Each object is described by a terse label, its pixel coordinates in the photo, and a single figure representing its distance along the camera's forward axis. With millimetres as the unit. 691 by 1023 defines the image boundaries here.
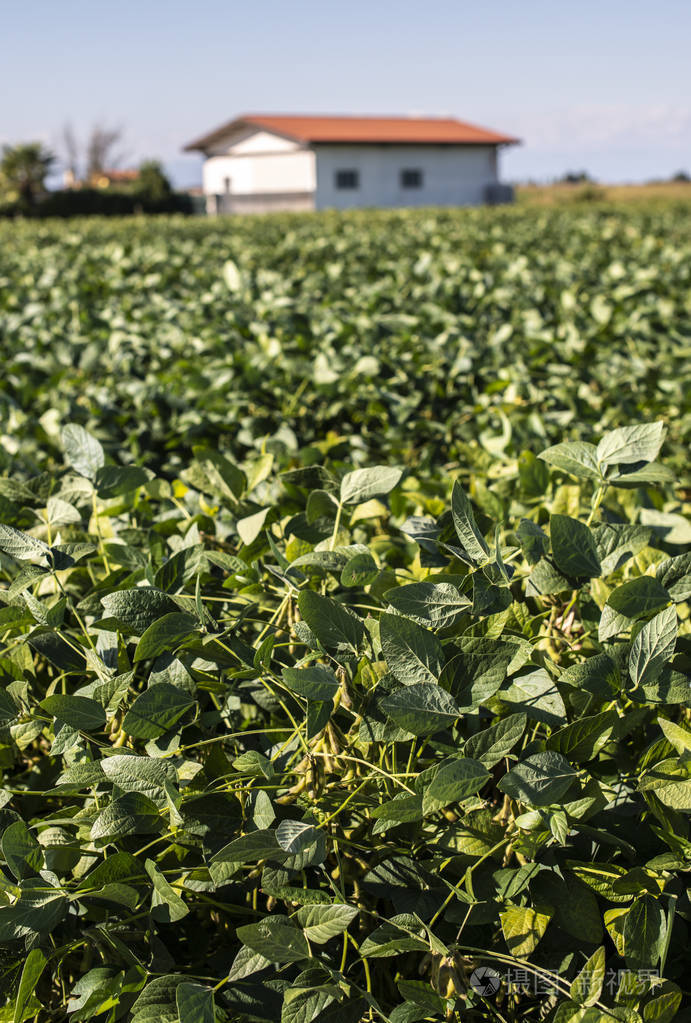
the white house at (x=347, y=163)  46812
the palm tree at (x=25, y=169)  38219
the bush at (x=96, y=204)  38281
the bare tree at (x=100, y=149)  75688
